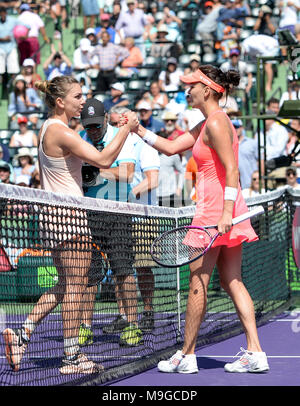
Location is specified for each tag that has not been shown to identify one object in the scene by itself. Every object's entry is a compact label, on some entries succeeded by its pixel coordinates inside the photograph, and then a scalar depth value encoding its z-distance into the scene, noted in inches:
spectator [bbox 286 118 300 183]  587.9
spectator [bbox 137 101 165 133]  613.3
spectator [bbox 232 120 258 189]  569.6
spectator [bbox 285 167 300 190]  517.0
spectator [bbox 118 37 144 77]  813.9
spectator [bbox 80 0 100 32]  892.0
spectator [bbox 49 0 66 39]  902.3
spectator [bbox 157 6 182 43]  851.4
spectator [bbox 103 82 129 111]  700.0
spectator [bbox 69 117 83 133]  676.9
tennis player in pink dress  240.7
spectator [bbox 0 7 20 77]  833.5
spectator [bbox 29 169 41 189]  579.1
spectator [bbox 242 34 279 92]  722.2
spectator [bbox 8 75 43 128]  788.0
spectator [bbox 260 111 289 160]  620.1
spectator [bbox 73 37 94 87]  812.6
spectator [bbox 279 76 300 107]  643.8
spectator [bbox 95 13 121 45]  825.5
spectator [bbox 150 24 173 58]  826.2
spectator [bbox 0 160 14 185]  520.3
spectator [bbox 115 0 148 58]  836.6
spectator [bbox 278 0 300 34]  775.0
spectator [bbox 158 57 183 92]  753.4
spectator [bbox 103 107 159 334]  301.1
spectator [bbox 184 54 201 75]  738.2
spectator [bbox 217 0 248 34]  805.9
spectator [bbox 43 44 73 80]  819.4
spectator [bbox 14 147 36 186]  633.6
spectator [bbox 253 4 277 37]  797.9
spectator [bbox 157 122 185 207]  471.2
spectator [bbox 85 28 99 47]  821.2
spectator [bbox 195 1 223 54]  815.1
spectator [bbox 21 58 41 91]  799.7
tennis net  223.8
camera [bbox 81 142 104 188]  300.7
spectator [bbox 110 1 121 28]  864.9
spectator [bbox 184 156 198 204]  468.3
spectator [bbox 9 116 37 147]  715.4
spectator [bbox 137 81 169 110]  732.7
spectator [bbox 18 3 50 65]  845.2
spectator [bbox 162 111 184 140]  628.5
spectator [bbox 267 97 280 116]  610.2
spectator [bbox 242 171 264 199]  549.0
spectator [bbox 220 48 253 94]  724.0
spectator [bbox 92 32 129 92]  793.6
